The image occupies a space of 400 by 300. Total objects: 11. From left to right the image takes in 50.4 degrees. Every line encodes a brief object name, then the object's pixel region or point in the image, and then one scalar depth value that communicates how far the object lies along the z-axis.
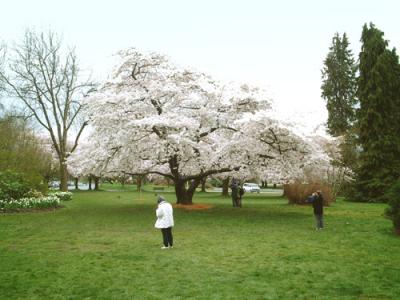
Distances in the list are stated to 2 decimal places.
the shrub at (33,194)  22.56
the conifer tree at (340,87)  44.66
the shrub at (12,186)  20.73
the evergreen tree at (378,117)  30.58
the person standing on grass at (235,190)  24.72
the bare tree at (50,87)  34.09
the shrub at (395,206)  12.94
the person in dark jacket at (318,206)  14.45
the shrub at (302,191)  26.16
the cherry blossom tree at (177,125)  18.58
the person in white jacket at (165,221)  11.03
